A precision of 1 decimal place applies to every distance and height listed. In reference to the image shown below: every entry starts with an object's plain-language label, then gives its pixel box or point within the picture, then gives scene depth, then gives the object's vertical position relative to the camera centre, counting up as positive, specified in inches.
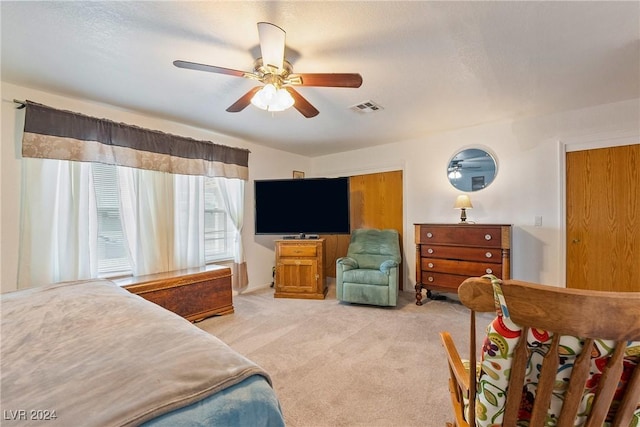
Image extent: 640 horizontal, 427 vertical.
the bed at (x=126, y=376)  26.3 -18.3
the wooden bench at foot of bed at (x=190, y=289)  104.5 -29.9
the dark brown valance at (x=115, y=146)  93.9 +29.5
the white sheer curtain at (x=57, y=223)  92.9 -2.3
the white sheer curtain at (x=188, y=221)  131.0 -2.1
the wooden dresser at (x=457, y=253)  118.2 -16.6
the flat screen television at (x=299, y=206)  157.9 +6.4
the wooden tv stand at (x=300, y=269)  152.5 -29.0
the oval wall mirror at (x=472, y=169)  138.9 +25.0
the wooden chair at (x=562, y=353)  25.2 -14.4
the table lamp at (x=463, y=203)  132.5 +6.9
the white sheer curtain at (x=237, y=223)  154.3 -3.5
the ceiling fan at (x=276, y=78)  62.4 +36.2
